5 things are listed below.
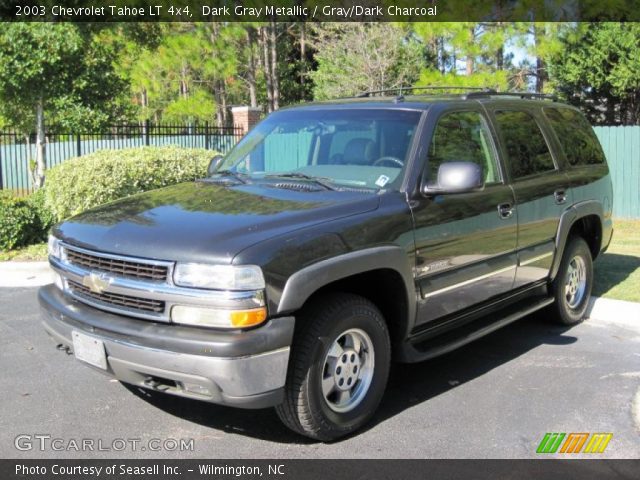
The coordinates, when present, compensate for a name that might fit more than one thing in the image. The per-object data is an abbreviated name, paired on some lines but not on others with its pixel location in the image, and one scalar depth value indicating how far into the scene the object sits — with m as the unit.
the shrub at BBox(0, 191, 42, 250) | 10.06
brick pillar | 19.42
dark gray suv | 3.51
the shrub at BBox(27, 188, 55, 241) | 10.57
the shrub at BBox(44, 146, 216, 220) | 9.51
